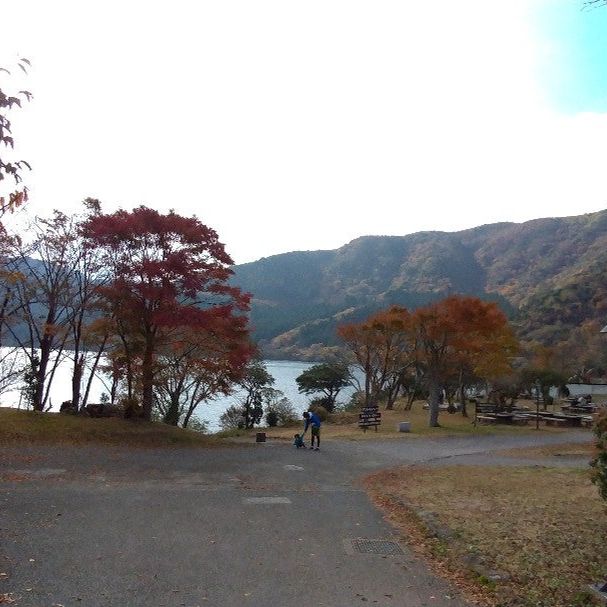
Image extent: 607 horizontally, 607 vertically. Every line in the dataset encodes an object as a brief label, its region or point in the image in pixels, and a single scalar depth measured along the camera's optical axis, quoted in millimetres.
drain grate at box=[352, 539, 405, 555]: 7564
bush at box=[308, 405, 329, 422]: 38125
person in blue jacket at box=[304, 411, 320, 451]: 19484
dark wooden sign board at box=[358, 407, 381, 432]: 28062
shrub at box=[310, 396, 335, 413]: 47469
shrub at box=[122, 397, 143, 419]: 21016
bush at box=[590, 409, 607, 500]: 6895
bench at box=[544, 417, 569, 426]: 30719
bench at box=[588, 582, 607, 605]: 5469
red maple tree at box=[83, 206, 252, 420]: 19141
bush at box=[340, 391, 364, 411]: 46406
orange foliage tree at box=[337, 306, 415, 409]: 40406
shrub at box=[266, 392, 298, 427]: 39519
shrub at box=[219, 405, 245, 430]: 40094
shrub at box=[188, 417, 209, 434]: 35562
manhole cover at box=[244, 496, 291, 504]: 10338
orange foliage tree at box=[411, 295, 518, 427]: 28750
